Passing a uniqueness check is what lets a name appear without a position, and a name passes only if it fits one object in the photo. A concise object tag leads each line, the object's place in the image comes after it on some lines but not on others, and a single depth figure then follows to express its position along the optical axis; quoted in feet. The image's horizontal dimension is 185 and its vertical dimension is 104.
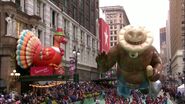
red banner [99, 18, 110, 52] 310.04
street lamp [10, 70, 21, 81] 106.52
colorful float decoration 99.60
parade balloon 37.32
